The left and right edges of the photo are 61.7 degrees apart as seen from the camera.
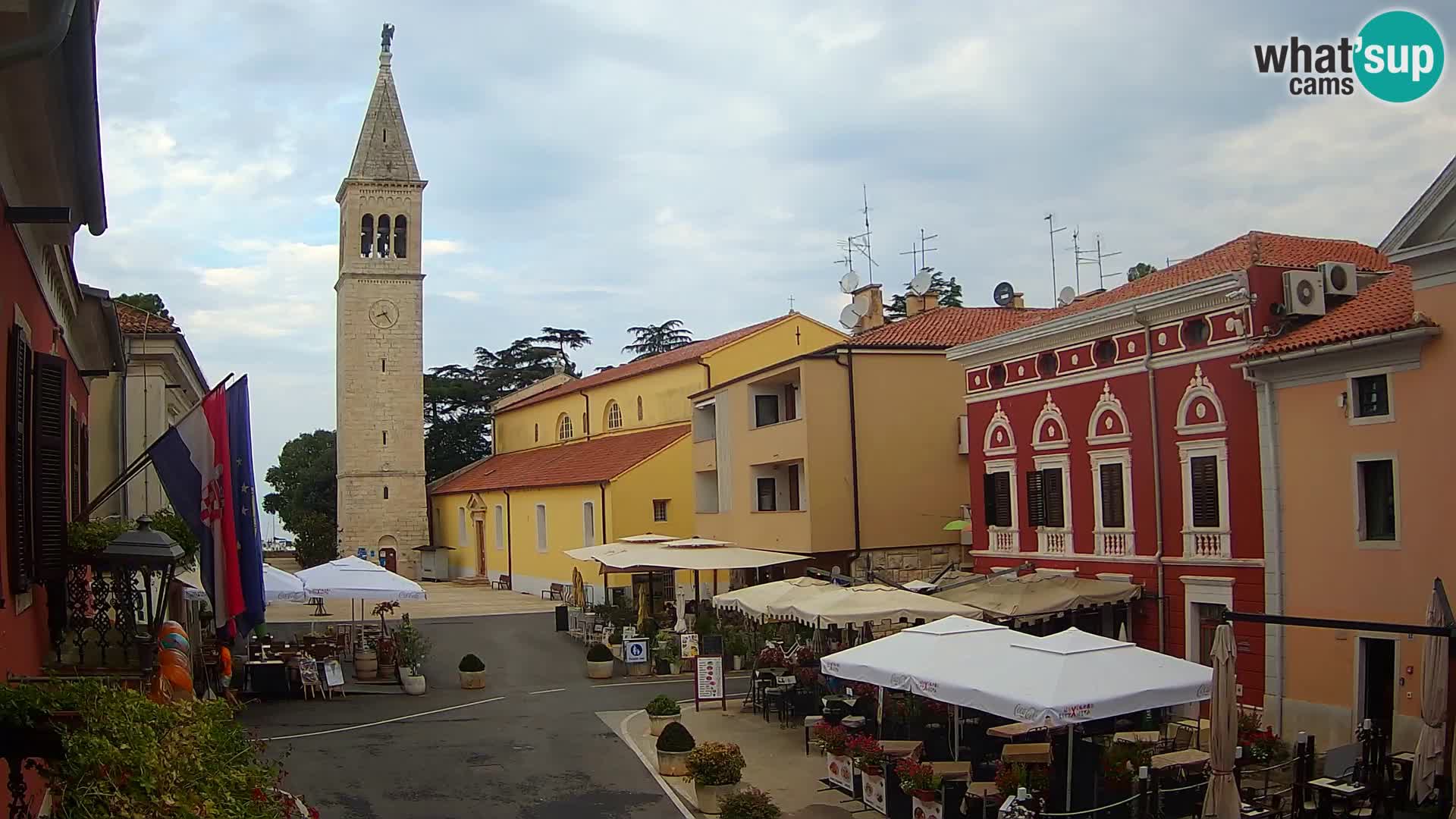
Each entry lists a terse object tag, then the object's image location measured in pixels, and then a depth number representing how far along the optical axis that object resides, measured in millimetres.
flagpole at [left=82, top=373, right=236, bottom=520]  9992
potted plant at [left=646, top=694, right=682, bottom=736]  20656
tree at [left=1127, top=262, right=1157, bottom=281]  50775
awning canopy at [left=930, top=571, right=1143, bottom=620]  21031
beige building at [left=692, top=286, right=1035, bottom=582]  32938
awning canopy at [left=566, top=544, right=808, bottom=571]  29469
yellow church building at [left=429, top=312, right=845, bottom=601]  44844
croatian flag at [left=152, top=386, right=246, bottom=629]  10367
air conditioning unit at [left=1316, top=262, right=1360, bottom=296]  20547
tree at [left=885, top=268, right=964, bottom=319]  75438
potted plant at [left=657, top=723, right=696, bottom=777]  17625
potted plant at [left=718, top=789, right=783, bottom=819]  13648
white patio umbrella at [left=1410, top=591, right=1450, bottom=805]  13266
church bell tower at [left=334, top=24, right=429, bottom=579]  58062
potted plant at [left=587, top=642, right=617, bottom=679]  27844
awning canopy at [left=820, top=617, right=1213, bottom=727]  12812
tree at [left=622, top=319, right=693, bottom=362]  91625
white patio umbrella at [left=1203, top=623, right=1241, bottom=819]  12844
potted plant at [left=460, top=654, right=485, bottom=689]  26281
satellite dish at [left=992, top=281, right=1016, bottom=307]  40031
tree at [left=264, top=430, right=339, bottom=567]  52844
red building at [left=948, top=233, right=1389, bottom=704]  20391
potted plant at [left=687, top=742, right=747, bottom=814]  15797
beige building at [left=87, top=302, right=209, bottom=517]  21438
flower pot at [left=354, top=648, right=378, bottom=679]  27234
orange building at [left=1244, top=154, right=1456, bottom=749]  16688
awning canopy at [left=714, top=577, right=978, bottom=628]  19688
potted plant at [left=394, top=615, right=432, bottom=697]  25594
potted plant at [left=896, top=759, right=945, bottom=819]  14125
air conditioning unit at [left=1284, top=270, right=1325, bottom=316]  19938
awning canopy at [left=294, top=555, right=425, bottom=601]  26750
